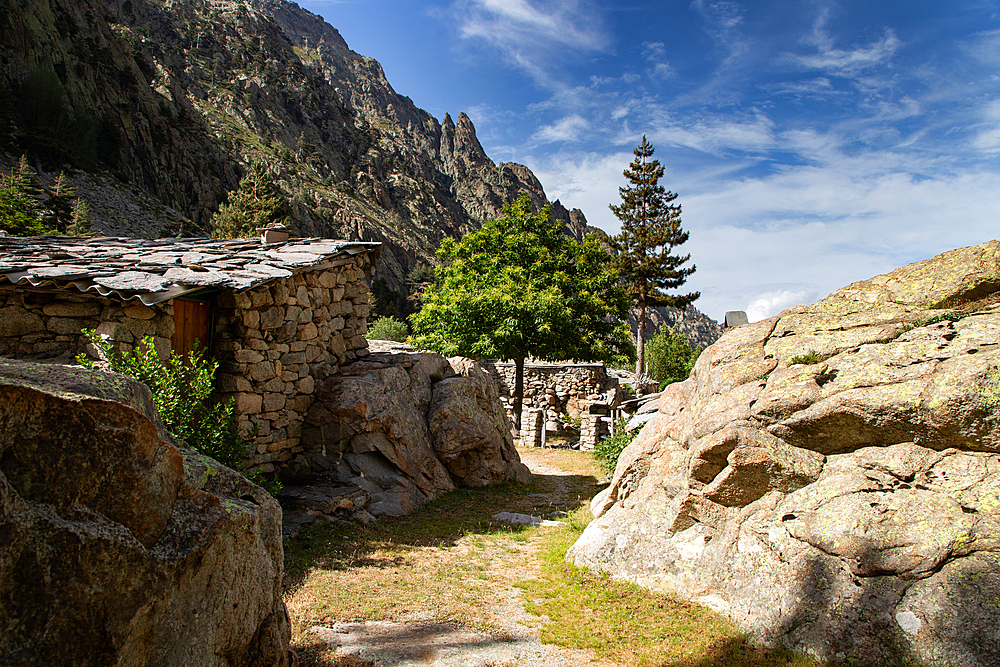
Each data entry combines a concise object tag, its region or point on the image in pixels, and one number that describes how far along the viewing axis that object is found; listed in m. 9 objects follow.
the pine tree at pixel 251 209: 33.22
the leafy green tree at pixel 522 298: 17.61
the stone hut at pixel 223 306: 6.64
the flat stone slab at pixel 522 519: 8.84
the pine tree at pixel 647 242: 35.09
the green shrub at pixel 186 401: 5.43
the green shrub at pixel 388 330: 31.30
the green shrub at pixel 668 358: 35.41
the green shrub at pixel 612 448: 12.00
